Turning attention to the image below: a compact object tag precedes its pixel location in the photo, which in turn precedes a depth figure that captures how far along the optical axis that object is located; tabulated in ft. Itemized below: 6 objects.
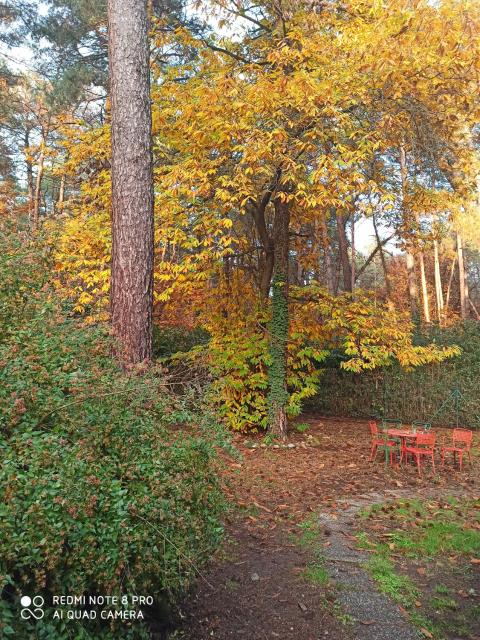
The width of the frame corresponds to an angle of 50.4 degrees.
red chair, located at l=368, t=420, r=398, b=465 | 26.73
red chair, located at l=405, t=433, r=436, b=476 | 24.93
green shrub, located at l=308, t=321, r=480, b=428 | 40.78
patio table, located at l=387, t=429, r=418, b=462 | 25.76
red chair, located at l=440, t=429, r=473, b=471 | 25.81
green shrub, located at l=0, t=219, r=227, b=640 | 7.48
